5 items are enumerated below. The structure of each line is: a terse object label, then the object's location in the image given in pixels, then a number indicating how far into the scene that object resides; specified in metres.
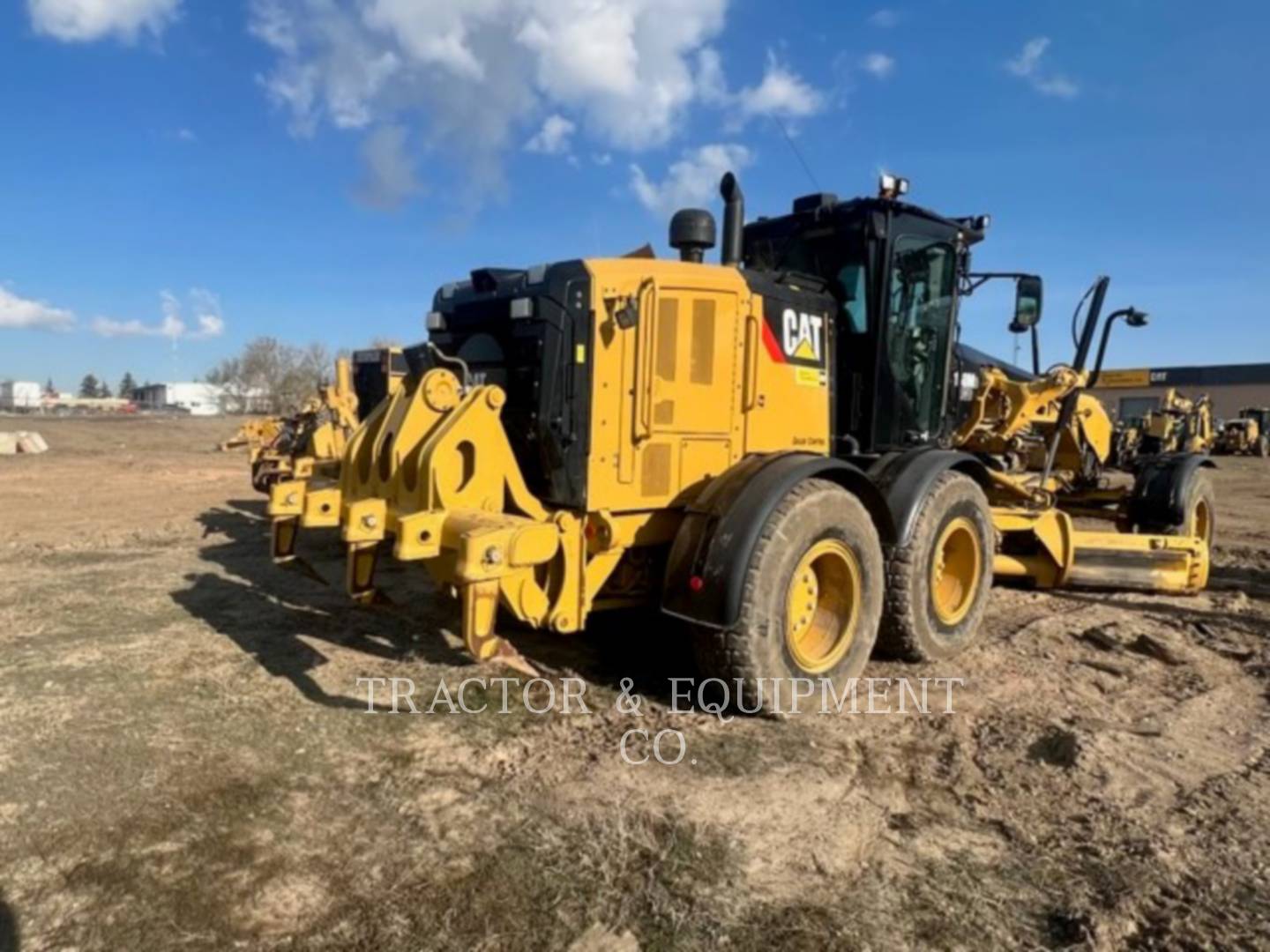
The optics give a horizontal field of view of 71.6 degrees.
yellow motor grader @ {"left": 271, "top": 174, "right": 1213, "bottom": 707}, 4.41
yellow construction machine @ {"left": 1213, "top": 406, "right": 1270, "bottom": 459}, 38.59
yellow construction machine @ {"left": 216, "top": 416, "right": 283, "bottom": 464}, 14.68
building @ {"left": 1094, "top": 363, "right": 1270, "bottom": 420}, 58.34
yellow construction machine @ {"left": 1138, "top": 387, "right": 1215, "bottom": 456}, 24.84
